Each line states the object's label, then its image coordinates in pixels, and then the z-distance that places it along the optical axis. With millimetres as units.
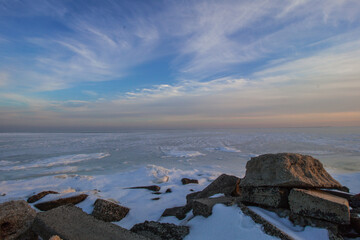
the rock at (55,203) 5074
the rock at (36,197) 5445
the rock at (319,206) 3262
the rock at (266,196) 3736
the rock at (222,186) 5285
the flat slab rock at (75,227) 3031
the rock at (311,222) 3276
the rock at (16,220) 3303
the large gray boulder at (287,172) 3798
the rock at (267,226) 3059
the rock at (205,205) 3771
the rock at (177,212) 4465
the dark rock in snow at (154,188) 6814
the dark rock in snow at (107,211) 4484
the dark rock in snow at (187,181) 7792
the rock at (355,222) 3365
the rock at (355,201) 4020
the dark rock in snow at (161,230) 3408
